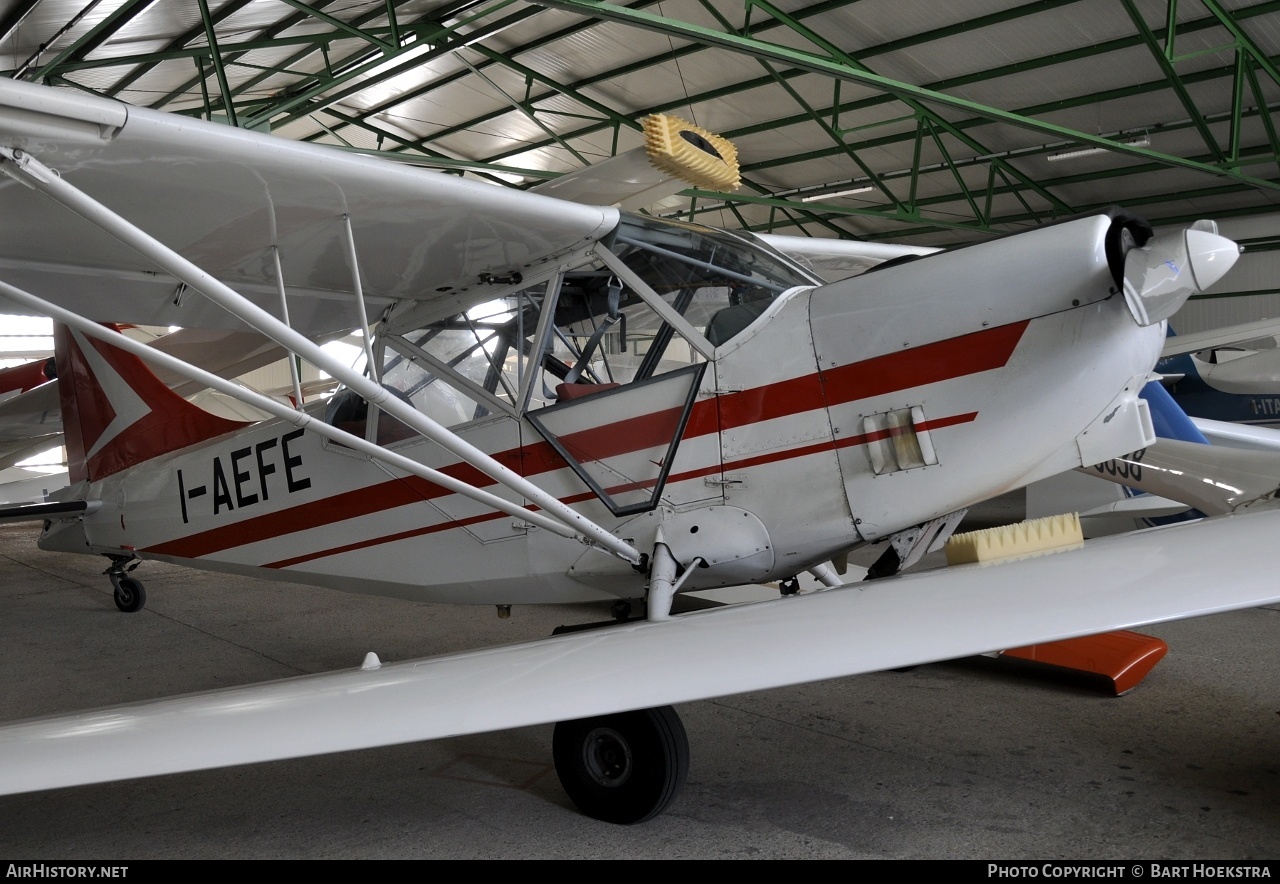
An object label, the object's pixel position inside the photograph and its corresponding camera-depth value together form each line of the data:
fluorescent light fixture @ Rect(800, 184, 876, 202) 17.16
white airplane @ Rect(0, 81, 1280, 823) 2.64
